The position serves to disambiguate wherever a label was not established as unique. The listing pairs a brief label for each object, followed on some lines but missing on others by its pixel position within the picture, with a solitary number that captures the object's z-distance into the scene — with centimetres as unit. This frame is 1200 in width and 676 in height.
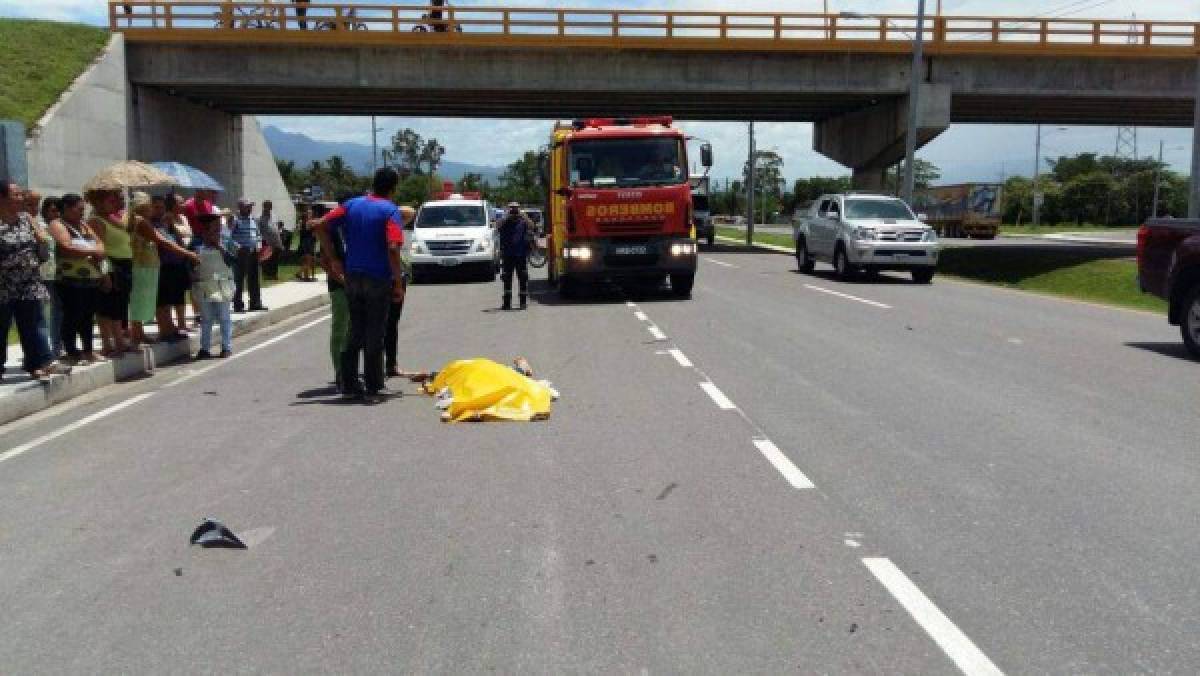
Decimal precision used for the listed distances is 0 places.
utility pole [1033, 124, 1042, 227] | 7434
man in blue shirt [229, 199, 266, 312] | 1562
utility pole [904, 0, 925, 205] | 3278
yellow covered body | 827
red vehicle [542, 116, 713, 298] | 1819
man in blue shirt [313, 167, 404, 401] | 895
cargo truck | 6412
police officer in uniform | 1736
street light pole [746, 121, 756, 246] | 5280
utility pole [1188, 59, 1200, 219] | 2447
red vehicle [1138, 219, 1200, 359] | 1171
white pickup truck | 2269
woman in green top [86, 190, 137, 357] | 1058
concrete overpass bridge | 3206
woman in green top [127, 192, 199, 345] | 1084
